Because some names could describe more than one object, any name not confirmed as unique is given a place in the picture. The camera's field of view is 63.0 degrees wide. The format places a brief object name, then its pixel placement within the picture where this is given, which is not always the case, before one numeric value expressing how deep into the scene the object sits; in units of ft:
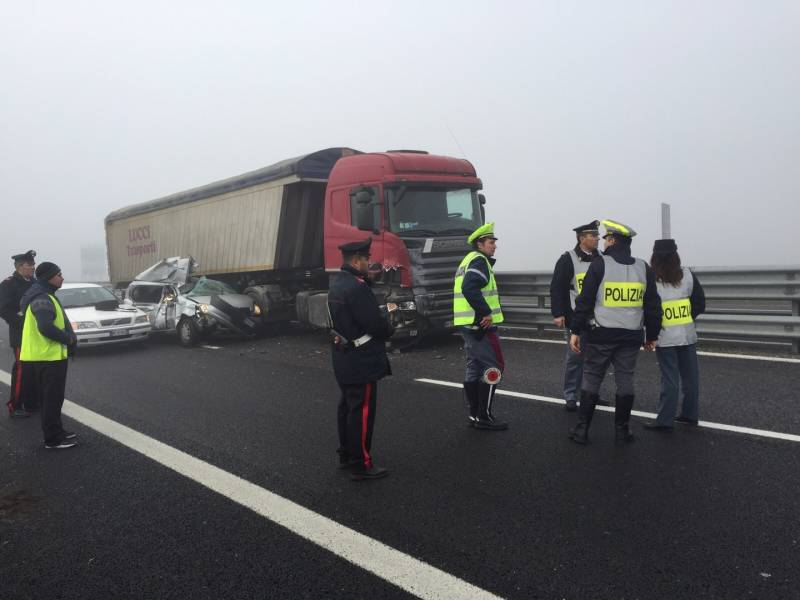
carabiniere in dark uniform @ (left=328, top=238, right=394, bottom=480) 15.02
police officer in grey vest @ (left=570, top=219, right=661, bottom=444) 16.92
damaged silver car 42.52
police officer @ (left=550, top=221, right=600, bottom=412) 19.59
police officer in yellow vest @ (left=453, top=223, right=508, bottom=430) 18.67
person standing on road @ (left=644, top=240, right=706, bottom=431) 17.94
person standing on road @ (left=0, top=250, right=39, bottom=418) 25.72
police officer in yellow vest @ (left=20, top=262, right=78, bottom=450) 19.04
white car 40.11
